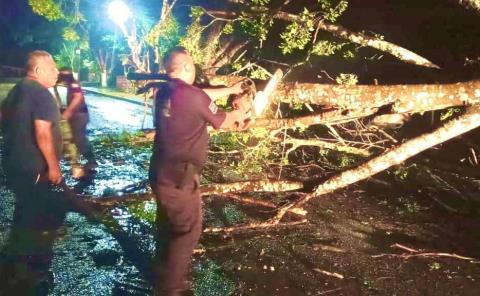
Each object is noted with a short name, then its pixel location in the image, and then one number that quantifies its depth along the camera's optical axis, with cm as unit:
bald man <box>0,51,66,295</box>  303
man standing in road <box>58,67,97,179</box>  616
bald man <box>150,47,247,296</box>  271
